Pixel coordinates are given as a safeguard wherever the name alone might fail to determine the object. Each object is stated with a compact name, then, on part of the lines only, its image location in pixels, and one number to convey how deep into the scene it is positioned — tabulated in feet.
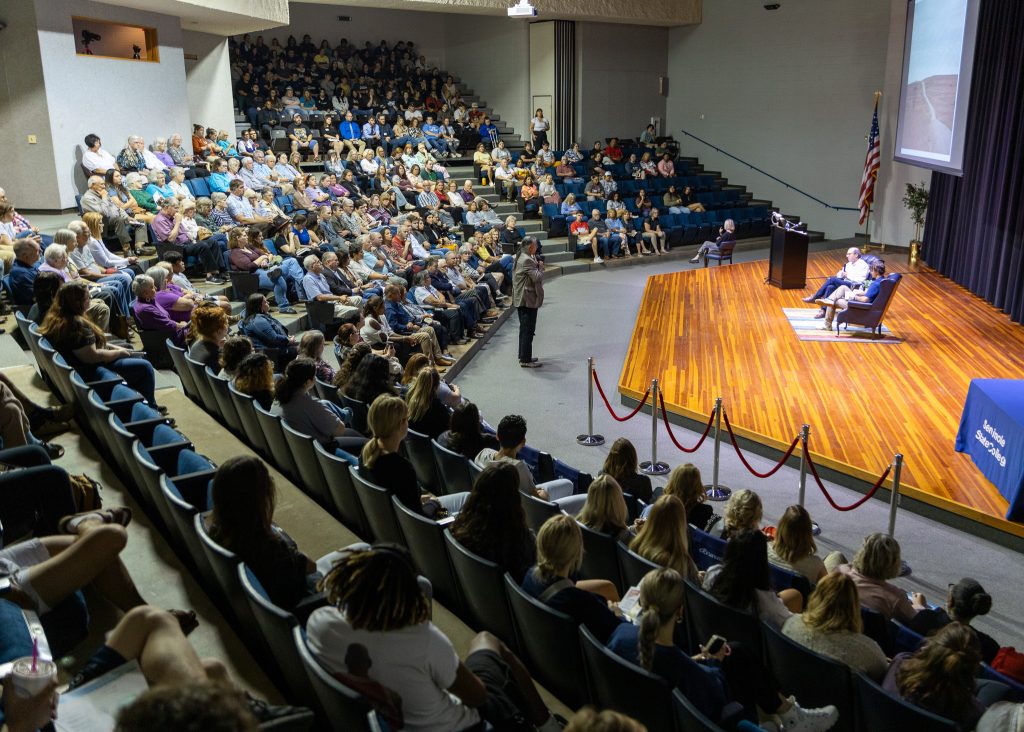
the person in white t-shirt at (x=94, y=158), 35.65
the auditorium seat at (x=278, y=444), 14.76
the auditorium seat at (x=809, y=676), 9.22
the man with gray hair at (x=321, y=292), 27.66
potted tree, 46.24
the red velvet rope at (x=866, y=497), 16.63
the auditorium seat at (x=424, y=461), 15.84
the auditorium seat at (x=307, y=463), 13.92
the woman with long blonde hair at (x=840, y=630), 9.64
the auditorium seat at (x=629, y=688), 8.21
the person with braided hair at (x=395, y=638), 7.28
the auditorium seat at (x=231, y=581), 8.84
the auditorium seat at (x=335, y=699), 6.86
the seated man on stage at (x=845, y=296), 30.07
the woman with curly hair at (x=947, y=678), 8.68
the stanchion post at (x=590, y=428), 22.34
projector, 35.37
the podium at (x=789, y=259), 37.88
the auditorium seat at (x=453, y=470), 14.70
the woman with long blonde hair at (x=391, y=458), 12.39
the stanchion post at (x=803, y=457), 17.11
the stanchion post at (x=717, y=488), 18.78
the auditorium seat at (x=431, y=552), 11.19
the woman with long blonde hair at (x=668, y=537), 11.30
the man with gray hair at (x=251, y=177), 40.19
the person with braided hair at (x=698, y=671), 8.56
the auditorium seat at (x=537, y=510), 12.87
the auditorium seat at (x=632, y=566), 11.10
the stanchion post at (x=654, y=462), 20.43
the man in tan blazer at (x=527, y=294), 29.04
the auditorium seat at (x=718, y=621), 10.16
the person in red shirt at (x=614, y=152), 60.29
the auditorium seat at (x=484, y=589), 10.11
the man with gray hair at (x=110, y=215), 30.60
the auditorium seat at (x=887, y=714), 8.30
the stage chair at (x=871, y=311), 29.45
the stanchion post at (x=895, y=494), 15.81
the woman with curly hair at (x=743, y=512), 12.63
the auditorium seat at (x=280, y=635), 7.77
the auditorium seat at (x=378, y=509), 11.93
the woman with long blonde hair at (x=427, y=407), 16.79
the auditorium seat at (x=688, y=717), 7.60
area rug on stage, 30.40
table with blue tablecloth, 17.00
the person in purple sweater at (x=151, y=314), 21.40
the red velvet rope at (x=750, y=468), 17.36
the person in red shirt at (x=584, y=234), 50.44
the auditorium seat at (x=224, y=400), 16.65
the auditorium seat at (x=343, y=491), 12.97
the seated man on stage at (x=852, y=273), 32.81
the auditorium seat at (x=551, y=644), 9.20
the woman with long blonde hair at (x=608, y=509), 12.25
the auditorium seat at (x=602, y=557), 11.91
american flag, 48.67
